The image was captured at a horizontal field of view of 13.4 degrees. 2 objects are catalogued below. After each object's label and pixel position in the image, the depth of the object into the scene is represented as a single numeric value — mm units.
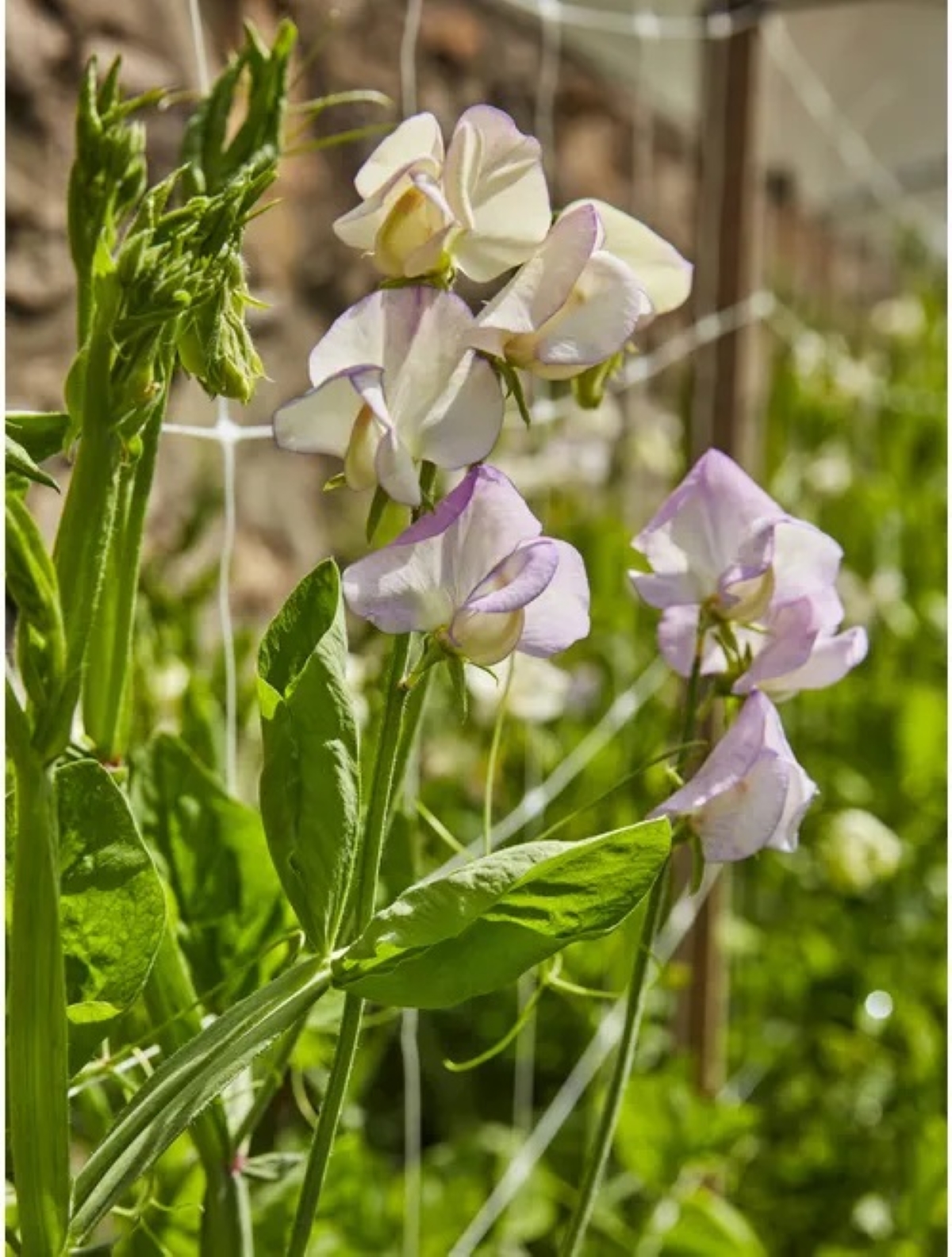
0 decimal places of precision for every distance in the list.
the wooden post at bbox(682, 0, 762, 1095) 1635
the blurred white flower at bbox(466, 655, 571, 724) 1360
